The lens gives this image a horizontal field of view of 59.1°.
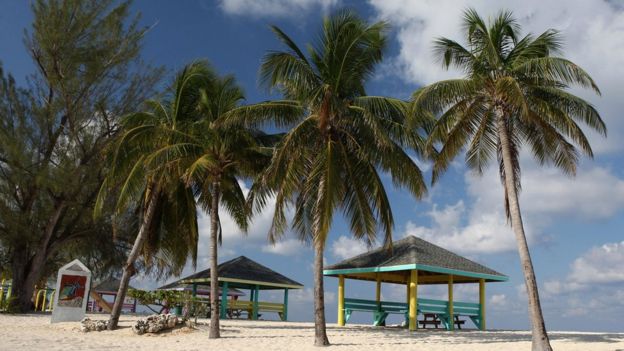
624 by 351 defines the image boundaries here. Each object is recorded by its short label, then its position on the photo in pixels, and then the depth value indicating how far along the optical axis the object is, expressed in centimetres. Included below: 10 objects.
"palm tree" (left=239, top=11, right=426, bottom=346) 1330
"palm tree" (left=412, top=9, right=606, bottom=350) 1277
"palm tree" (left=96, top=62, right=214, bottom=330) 1622
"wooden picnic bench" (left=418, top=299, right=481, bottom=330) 1944
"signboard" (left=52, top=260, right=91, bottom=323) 1888
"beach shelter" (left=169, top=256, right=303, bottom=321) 2689
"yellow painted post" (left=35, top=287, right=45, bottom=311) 2906
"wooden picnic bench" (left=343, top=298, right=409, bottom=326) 2072
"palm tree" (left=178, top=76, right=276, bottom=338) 1487
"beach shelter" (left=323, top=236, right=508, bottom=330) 1895
